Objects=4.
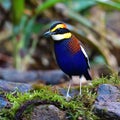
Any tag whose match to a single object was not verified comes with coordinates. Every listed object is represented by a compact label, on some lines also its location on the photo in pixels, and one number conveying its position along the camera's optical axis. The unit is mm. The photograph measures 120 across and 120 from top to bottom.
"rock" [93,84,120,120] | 7485
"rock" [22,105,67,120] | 7562
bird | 8844
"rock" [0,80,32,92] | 9000
